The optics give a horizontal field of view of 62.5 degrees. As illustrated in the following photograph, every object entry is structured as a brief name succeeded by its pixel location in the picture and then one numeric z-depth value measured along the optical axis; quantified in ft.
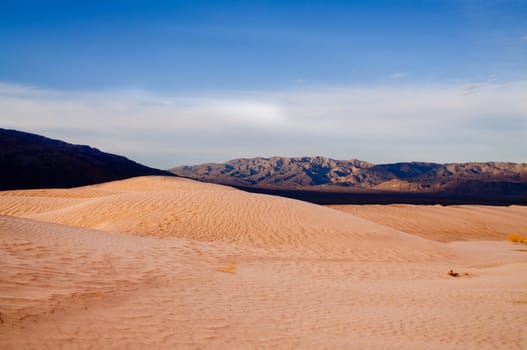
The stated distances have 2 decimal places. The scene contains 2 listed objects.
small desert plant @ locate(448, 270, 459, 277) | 39.50
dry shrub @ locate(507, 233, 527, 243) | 77.78
